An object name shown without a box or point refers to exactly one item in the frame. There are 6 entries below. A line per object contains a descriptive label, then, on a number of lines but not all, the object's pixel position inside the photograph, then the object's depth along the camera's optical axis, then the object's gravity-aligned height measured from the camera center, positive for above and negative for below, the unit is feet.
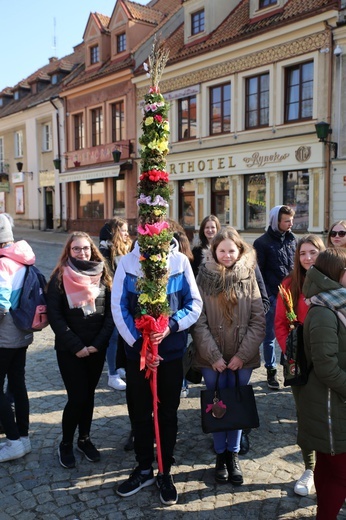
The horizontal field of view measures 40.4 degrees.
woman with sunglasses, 14.69 -0.83
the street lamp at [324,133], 46.44 +7.46
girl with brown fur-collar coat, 11.59 -2.91
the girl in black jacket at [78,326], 11.98 -2.99
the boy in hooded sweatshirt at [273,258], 16.71 -1.75
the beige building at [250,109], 49.03 +11.87
